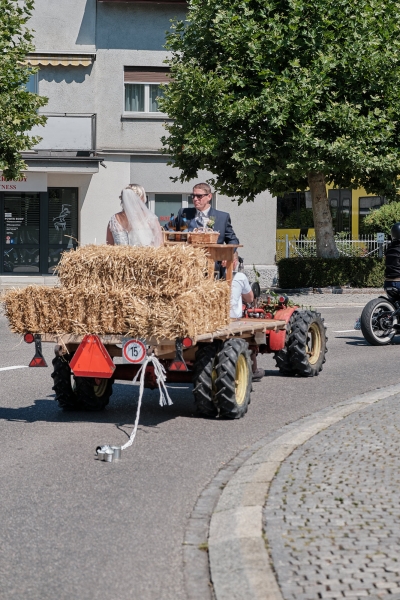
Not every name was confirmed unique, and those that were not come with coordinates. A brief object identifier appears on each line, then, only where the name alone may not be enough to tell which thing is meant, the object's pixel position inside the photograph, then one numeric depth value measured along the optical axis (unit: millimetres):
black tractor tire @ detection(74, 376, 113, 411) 9586
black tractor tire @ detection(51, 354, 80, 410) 9531
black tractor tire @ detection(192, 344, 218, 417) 8938
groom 10680
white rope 8521
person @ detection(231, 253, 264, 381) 10453
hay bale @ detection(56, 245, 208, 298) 8453
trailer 8531
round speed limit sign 8406
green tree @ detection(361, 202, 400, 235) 36094
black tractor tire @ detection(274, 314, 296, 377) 11539
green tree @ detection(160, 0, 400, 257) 25609
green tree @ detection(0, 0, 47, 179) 24609
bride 9508
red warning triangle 8609
